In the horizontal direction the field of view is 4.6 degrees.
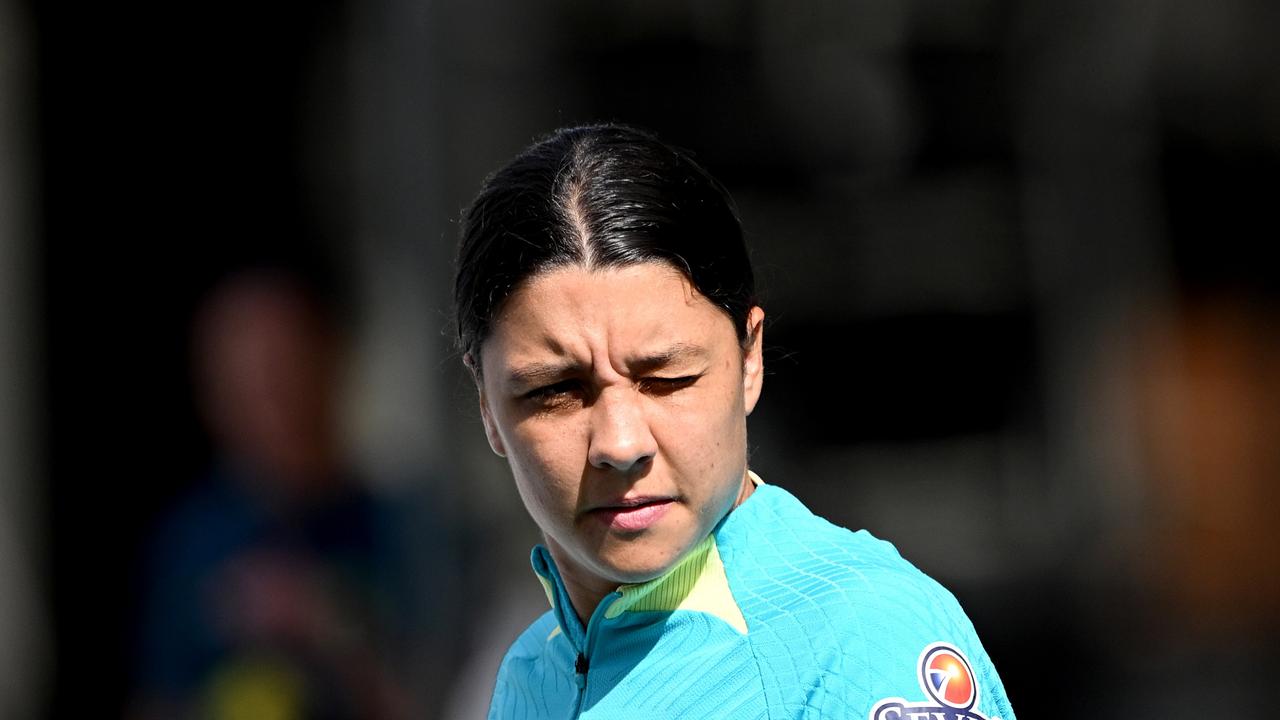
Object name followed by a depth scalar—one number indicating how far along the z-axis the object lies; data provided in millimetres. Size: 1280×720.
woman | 8029
